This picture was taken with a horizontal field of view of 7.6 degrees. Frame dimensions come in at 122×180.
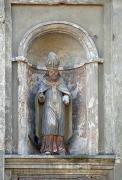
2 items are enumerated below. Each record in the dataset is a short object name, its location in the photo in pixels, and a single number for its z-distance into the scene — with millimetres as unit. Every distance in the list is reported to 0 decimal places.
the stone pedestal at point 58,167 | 15195
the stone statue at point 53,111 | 15492
